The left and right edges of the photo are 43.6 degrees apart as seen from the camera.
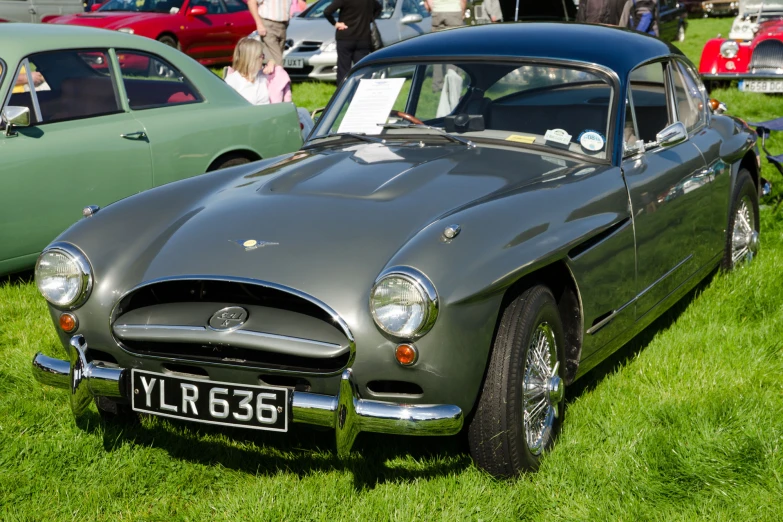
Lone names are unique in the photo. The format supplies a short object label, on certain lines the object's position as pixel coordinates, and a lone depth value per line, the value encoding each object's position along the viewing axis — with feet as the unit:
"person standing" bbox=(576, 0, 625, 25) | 34.89
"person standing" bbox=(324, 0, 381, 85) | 37.17
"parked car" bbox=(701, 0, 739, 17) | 95.25
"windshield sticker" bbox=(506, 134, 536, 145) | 14.29
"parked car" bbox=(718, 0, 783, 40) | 43.60
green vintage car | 18.85
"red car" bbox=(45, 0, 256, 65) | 46.50
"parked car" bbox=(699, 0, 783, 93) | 38.63
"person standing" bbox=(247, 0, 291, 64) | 36.68
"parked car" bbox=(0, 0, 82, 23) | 57.72
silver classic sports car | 10.13
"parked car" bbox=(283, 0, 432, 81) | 45.11
